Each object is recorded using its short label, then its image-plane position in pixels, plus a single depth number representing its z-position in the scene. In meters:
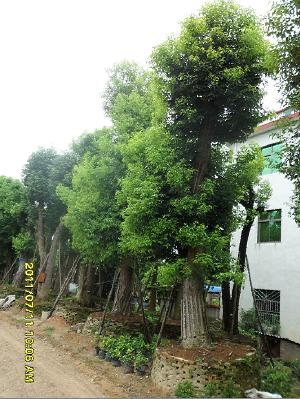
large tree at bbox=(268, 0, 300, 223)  9.86
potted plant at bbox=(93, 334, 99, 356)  12.79
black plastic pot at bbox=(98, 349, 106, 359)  12.31
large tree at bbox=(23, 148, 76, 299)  23.10
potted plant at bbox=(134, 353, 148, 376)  10.60
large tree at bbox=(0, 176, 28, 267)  28.00
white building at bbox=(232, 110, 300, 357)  16.28
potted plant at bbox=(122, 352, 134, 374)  10.90
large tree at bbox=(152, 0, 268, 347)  10.02
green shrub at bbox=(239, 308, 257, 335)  17.55
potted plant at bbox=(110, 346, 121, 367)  11.52
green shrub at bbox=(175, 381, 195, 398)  8.67
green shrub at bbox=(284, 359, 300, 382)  11.67
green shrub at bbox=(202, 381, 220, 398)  8.52
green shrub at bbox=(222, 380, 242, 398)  8.51
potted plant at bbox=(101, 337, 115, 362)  11.99
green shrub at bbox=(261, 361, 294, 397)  9.27
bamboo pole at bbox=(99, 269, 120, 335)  14.17
